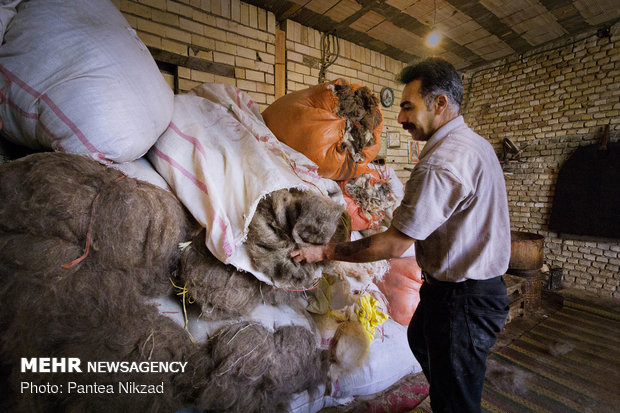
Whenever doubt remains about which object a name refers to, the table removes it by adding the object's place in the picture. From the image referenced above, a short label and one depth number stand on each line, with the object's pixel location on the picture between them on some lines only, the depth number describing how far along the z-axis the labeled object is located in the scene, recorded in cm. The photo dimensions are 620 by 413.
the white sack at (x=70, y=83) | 86
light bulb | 376
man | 108
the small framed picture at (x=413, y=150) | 468
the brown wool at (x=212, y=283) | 110
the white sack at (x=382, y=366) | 146
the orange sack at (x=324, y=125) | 153
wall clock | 420
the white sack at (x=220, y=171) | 104
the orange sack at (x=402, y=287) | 180
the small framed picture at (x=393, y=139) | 434
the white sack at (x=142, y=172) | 108
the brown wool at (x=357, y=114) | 159
